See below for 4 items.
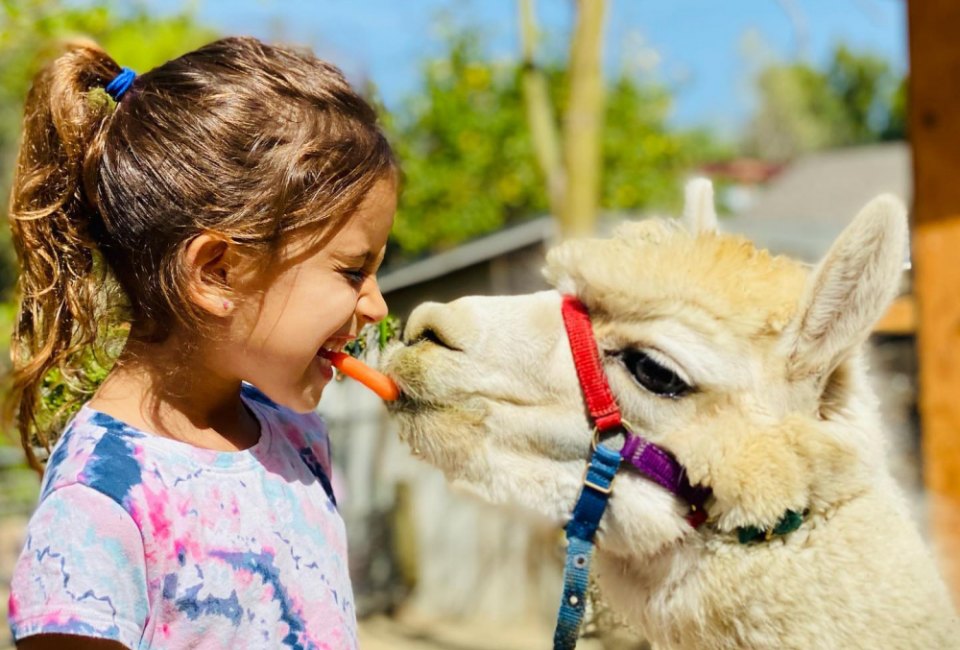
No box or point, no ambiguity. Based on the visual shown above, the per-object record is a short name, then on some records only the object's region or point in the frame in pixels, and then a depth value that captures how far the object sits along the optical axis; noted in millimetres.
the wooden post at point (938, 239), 4117
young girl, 1383
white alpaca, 1550
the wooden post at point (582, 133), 4379
